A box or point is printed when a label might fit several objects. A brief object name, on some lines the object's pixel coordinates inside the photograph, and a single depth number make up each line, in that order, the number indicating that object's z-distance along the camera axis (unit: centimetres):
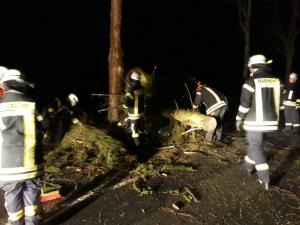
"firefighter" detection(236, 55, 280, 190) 401
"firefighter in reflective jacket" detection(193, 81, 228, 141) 574
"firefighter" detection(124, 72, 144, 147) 541
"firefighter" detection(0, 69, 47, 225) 293
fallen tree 570
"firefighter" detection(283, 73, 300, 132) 724
